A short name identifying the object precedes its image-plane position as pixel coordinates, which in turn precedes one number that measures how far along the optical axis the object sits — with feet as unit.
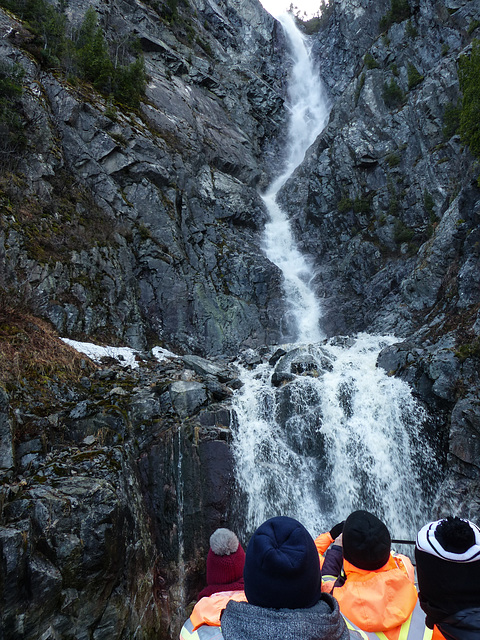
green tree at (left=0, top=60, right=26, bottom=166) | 55.42
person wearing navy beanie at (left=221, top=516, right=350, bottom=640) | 5.92
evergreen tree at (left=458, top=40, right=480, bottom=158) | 53.62
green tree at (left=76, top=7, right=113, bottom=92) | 81.97
